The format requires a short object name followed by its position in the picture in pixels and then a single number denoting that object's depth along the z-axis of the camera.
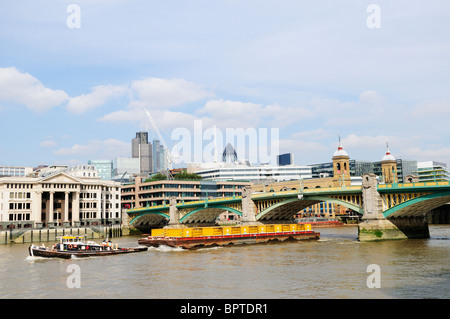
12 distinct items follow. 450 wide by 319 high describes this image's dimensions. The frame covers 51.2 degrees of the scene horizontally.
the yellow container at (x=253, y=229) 86.91
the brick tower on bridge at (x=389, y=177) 196.89
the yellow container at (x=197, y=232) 80.63
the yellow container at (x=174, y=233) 80.19
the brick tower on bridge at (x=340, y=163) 176.75
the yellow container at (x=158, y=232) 88.70
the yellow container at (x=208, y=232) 82.12
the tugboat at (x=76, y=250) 64.19
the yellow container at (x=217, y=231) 82.86
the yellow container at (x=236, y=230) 85.00
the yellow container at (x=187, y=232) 80.00
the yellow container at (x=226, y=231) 83.69
